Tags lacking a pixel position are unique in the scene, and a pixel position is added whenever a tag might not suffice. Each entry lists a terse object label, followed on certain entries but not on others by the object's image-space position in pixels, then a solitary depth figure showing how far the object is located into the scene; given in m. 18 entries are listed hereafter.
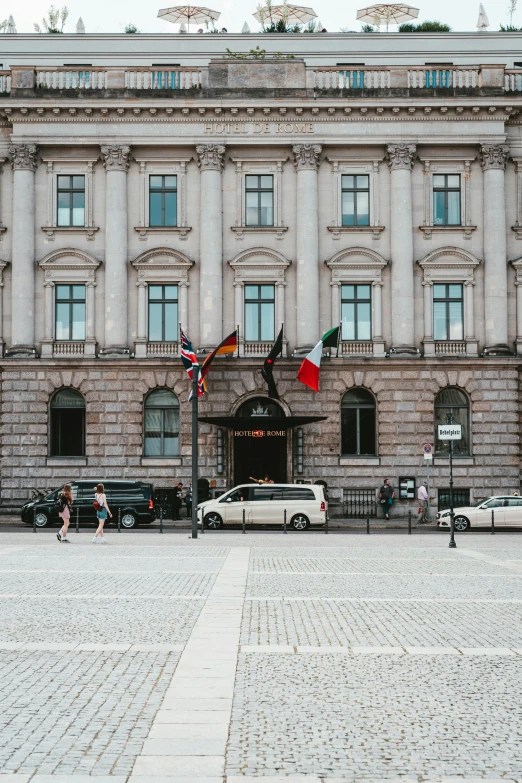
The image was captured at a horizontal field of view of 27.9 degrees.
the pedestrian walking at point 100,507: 32.19
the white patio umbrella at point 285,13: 62.28
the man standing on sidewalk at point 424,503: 45.09
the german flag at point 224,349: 41.84
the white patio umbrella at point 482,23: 61.22
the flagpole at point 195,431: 35.35
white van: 40.88
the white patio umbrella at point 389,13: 61.44
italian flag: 43.47
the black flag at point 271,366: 43.72
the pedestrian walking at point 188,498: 45.54
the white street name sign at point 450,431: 33.78
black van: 42.06
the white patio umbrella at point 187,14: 60.53
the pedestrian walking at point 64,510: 31.58
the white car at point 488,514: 41.25
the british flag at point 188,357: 38.94
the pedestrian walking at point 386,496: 45.53
